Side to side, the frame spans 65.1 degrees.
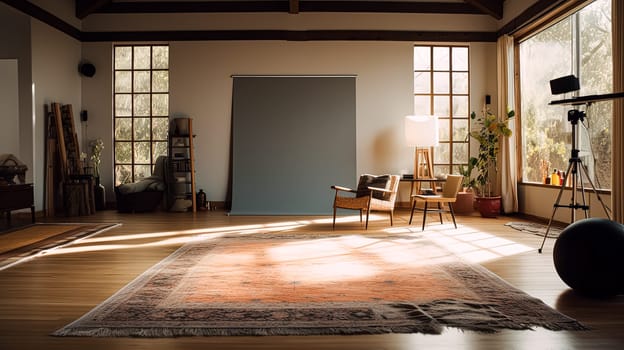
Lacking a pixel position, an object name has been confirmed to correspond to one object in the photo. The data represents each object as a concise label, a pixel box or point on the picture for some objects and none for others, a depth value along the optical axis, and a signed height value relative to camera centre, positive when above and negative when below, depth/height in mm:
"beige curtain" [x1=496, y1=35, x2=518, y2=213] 7668 +718
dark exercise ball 2992 -552
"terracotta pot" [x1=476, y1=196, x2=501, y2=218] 7414 -560
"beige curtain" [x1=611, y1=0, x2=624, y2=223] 4977 +503
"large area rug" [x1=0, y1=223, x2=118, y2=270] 4535 -721
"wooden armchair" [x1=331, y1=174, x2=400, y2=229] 6273 -334
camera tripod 4285 +121
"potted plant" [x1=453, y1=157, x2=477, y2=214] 7836 -489
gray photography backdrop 8297 +622
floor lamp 7574 +588
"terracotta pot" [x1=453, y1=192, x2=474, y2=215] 7844 -538
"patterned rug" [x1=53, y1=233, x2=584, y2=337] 2596 -811
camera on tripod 4277 +463
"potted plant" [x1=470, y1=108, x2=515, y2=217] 7449 +281
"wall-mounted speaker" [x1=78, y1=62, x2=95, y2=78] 8391 +1787
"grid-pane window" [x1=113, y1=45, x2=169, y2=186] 8547 +1032
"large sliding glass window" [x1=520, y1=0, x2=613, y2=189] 5707 +1078
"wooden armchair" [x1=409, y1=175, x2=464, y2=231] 6159 -303
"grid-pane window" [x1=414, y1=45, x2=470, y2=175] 8469 +1286
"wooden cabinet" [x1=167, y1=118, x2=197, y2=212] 8078 +134
